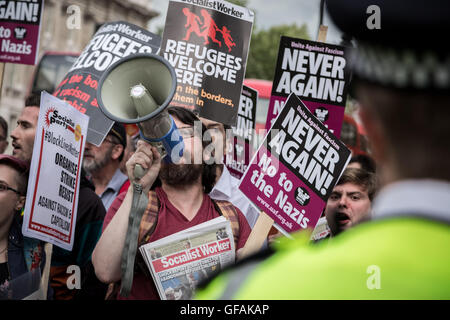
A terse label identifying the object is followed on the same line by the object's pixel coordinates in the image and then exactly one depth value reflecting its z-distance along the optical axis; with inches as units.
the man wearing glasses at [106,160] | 190.1
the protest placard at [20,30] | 179.5
